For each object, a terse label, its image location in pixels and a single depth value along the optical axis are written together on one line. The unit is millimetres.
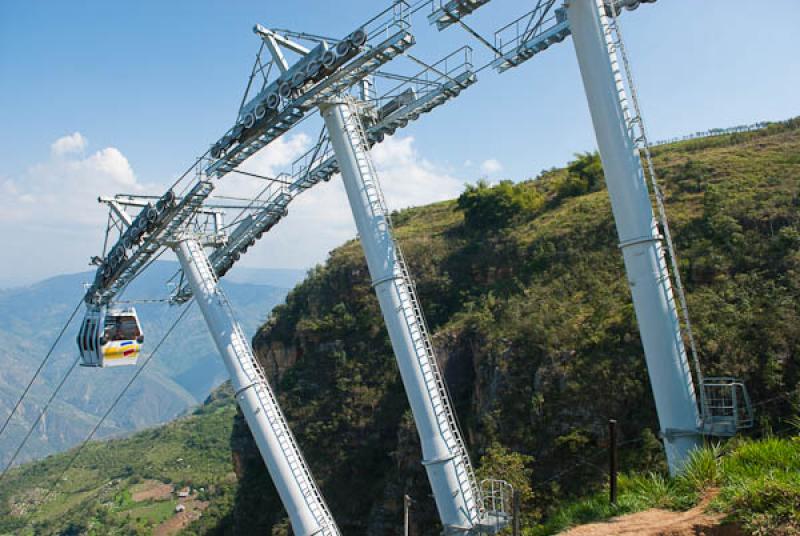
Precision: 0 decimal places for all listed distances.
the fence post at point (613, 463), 7828
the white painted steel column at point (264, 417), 14602
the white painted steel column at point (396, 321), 11977
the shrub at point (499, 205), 34406
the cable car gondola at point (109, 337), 18672
